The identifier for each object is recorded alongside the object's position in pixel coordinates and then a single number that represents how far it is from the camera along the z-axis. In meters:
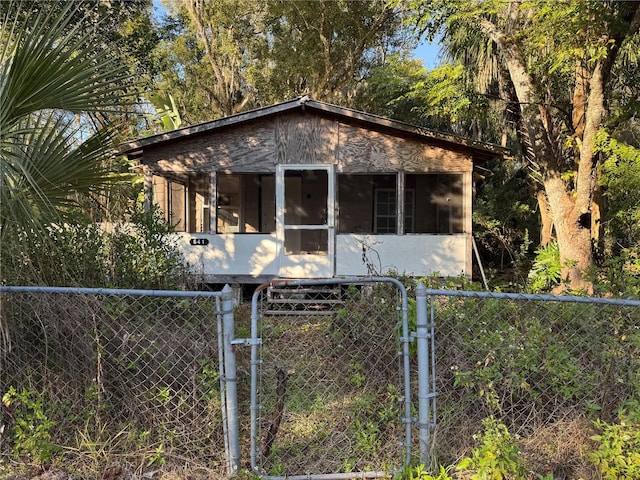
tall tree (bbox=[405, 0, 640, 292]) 7.20
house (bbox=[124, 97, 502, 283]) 9.70
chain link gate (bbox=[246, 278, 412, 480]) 3.00
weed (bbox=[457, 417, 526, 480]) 2.66
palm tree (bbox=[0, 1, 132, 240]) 3.11
